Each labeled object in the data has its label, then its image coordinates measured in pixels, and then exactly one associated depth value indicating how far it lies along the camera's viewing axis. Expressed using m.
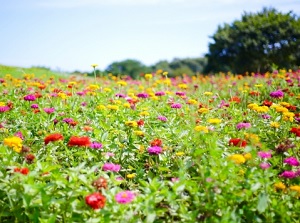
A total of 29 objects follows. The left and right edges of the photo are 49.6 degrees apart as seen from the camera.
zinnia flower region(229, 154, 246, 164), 2.21
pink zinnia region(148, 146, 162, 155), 2.71
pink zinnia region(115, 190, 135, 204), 2.04
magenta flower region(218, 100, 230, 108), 4.25
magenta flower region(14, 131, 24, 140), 3.02
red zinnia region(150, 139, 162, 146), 2.85
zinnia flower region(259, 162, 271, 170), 2.09
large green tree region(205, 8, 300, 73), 22.47
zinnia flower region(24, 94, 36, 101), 3.79
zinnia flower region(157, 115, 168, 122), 3.61
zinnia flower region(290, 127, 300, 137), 2.79
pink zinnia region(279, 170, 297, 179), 2.33
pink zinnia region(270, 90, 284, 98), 3.93
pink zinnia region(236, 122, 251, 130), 3.05
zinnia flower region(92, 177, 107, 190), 2.12
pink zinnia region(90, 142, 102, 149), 2.76
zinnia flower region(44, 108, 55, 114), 3.47
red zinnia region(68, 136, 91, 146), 2.44
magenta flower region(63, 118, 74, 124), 3.32
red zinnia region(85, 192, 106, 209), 1.92
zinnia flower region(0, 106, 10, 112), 3.49
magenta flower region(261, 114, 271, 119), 3.59
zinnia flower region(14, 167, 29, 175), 2.14
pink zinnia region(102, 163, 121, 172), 2.46
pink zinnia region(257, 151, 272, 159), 2.32
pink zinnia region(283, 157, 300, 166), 2.44
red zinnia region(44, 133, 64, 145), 2.43
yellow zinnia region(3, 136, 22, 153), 2.33
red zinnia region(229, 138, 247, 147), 2.63
